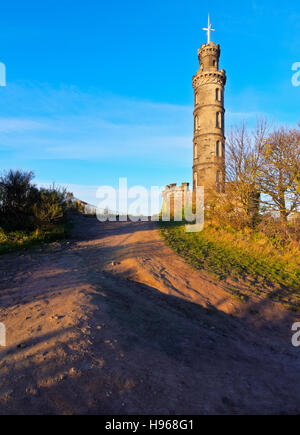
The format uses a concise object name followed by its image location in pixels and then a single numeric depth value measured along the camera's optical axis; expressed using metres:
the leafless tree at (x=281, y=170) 13.84
